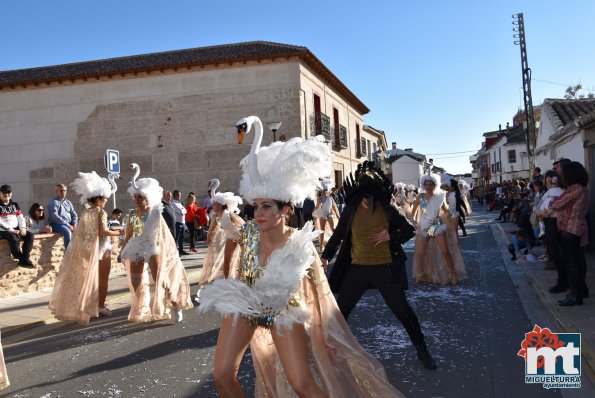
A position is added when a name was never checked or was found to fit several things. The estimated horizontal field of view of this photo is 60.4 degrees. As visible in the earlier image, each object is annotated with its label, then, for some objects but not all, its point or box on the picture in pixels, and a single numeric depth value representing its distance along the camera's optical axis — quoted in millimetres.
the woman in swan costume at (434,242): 8406
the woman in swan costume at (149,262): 6777
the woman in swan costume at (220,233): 8630
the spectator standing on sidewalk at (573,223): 6367
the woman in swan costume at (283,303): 3002
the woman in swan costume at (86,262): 6926
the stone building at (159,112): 21344
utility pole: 25938
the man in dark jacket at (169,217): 9978
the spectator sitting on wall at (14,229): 8773
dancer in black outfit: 4527
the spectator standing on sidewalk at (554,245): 7082
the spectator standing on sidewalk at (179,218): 14606
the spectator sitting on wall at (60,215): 10141
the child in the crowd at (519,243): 11094
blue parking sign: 11273
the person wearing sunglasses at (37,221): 10160
